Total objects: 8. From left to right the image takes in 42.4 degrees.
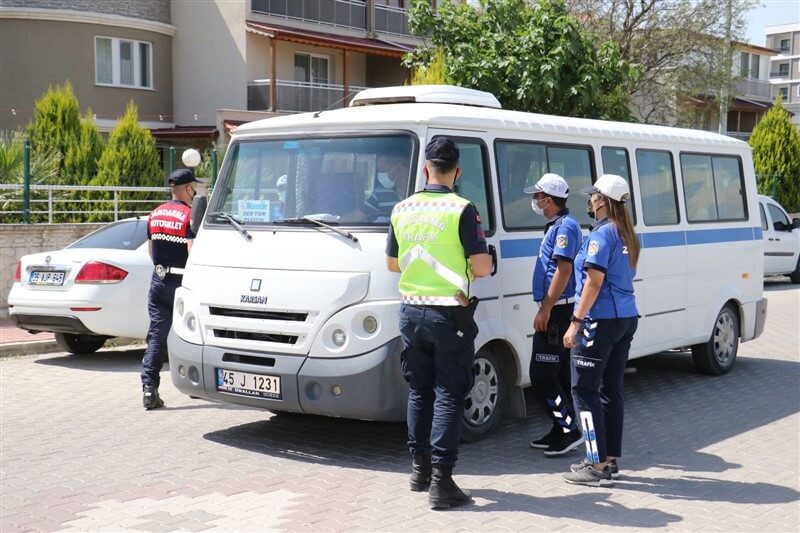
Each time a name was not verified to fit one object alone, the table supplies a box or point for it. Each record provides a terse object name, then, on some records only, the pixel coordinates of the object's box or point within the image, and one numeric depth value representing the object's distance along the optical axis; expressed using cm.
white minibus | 678
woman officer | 631
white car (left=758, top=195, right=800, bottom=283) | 2111
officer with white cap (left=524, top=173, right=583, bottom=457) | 690
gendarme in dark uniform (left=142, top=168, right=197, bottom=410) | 867
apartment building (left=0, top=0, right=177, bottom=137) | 2956
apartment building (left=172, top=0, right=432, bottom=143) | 3186
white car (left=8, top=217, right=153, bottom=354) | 1068
